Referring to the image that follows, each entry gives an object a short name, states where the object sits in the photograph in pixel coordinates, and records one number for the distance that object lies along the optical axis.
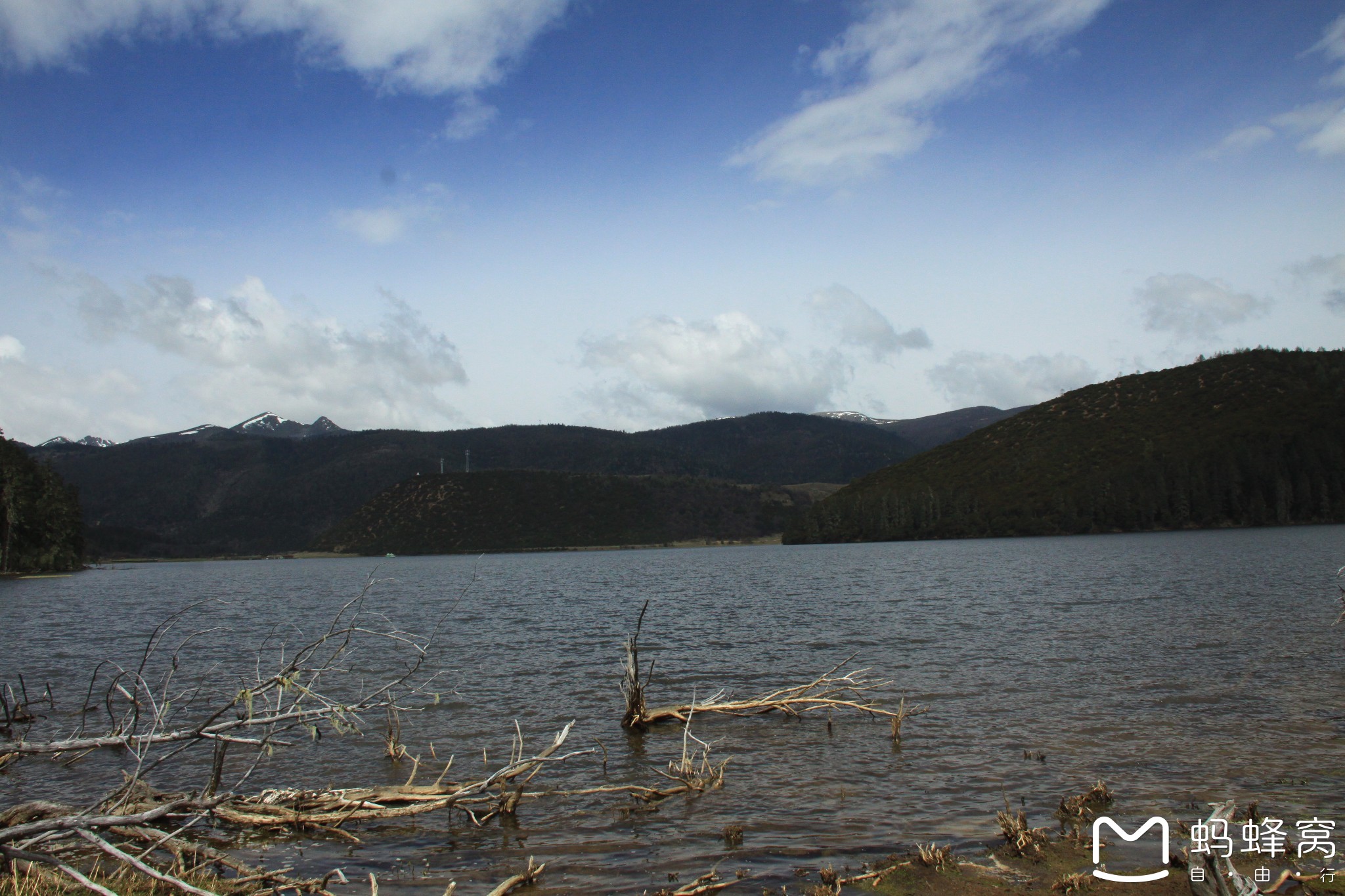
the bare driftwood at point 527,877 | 9.23
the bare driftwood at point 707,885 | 8.80
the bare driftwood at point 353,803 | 10.23
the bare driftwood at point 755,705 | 16.83
